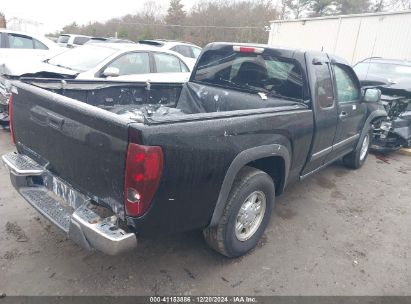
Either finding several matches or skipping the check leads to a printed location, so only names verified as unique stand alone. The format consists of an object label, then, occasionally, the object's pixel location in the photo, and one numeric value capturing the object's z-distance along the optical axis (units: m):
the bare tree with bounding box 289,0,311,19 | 33.62
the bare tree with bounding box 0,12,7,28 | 17.73
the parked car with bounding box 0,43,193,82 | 5.99
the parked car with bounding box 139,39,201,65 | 10.73
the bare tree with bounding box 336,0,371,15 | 30.88
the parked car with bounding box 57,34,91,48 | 15.59
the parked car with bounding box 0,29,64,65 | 8.18
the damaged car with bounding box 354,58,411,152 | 6.57
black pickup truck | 2.16
